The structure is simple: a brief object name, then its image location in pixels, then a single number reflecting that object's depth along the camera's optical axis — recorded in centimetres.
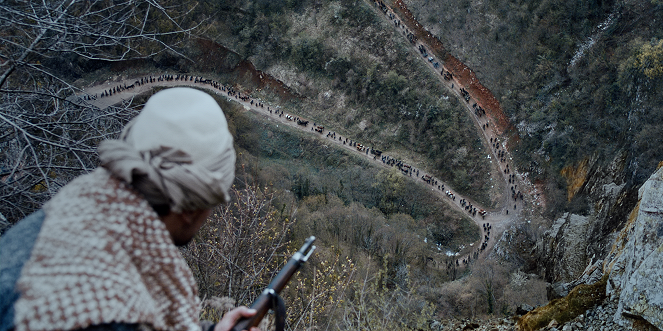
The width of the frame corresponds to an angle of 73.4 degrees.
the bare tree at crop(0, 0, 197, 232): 517
